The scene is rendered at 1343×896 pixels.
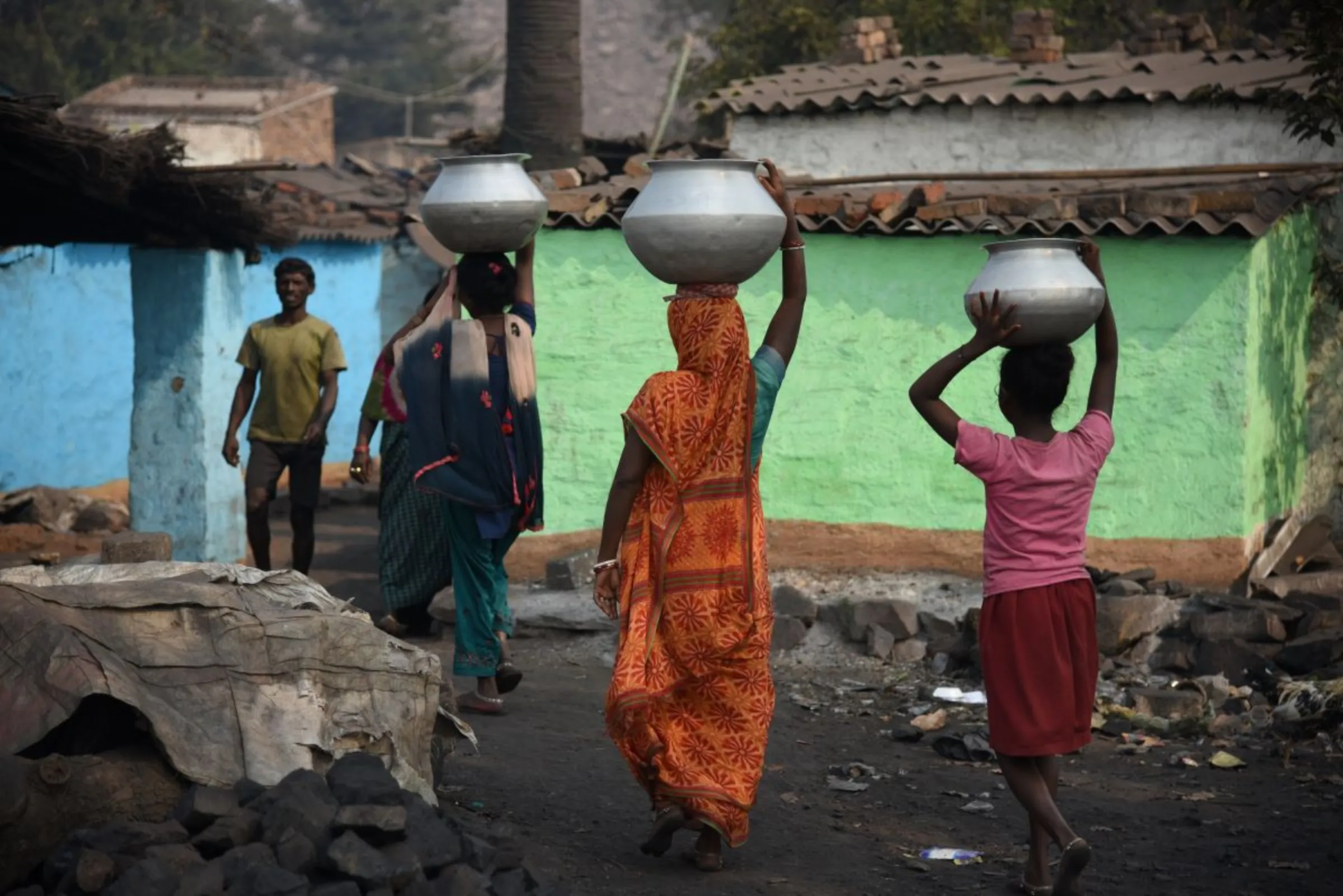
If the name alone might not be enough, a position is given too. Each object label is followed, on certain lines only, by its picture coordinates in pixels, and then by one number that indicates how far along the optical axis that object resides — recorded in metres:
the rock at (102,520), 13.12
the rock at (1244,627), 8.06
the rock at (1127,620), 8.19
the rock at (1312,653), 7.76
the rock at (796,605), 8.84
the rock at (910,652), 8.51
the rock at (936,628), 8.59
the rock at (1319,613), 8.16
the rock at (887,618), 8.68
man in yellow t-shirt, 9.13
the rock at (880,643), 8.54
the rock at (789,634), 8.73
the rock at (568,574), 9.71
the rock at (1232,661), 7.92
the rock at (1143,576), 8.88
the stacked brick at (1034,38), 15.05
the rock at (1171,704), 7.41
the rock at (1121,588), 8.45
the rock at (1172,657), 8.05
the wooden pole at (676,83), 18.52
